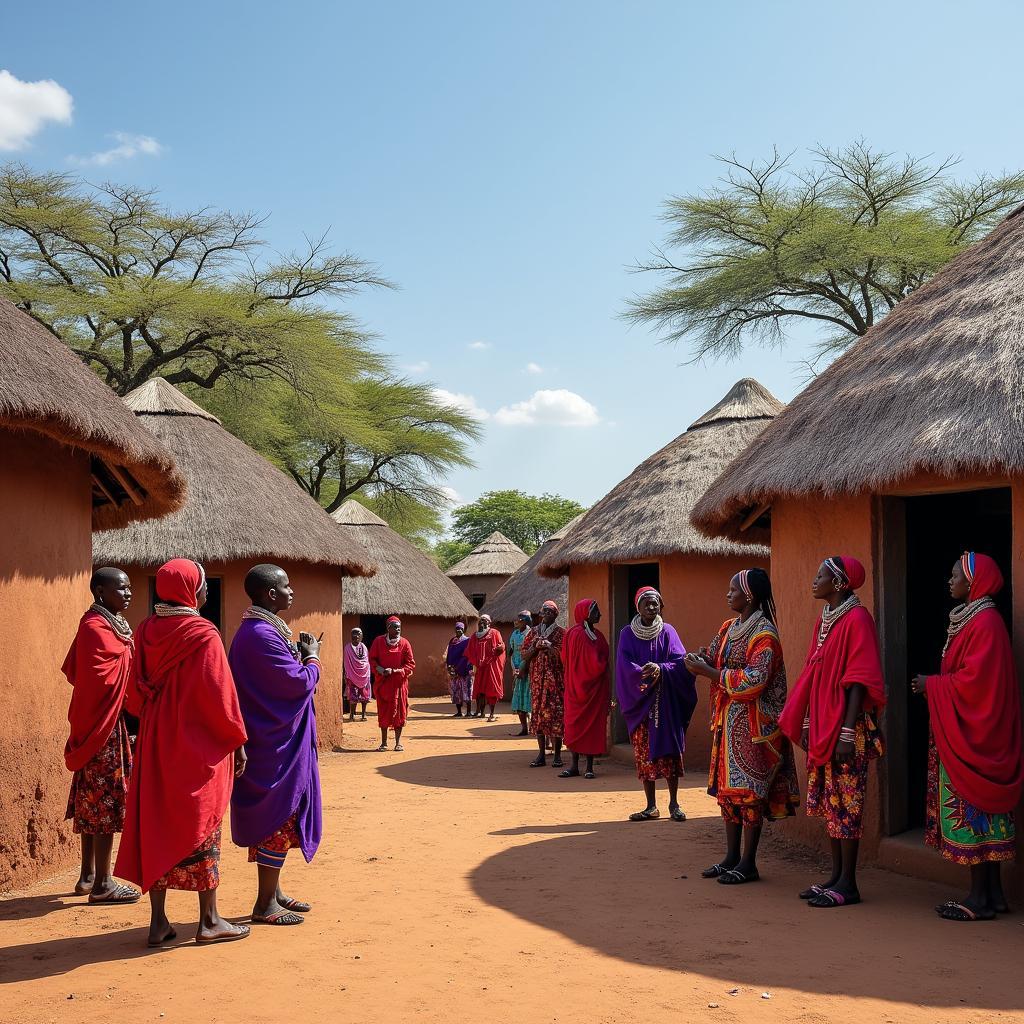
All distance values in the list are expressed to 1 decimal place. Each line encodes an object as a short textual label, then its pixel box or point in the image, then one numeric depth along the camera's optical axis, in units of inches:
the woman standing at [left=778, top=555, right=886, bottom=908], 207.6
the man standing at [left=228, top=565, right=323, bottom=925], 191.5
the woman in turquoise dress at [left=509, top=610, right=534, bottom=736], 555.8
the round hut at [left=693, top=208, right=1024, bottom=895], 216.5
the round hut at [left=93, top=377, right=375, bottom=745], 458.0
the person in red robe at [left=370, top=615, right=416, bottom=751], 489.7
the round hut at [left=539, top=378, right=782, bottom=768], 431.5
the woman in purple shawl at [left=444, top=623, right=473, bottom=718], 714.8
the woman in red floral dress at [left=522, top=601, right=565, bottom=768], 435.5
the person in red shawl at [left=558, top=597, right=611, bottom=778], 390.9
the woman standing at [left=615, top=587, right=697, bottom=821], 308.0
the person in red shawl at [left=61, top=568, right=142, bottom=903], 215.5
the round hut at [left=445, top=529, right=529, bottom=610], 1084.5
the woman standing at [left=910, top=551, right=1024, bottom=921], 196.2
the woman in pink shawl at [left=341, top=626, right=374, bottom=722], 665.0
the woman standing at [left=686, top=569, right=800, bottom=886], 226.1
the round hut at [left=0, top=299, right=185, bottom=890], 227.0
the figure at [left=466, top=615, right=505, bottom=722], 678.5
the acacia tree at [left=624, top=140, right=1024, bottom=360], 802.8
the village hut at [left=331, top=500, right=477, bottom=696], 798.5
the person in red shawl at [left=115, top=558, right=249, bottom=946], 177.8
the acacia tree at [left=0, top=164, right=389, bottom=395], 872.3
